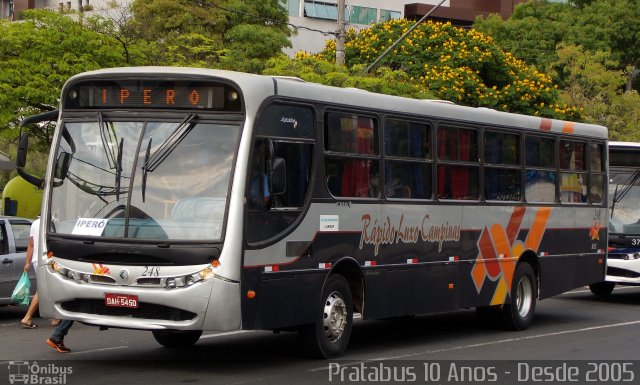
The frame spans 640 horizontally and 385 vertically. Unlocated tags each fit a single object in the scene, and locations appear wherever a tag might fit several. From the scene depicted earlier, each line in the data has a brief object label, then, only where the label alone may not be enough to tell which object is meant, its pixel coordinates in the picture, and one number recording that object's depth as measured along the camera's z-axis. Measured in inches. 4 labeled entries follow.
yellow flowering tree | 1501.0
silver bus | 433.4
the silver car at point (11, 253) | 652.7
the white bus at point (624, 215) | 832.3
